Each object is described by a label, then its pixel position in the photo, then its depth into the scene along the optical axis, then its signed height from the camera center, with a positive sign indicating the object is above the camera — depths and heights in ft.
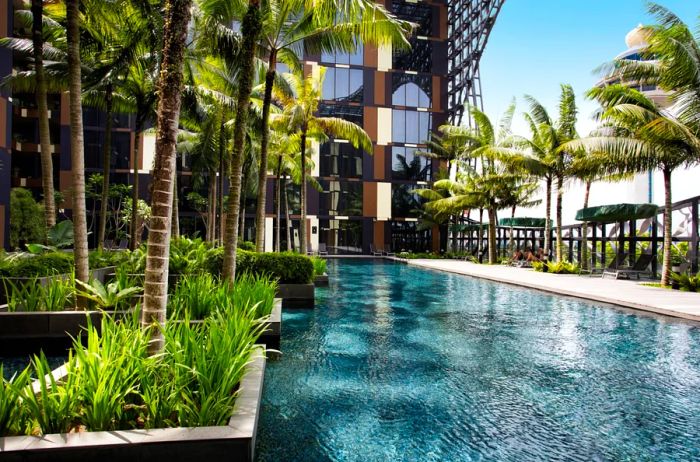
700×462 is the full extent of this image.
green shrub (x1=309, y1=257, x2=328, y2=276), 54.13 -3.80
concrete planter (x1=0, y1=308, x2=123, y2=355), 22.38 -4.60
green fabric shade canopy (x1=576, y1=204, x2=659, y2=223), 61.36 +3.00
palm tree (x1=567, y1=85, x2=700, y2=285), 45.39 +9.35
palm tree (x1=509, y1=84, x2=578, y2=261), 72.49 +12.95
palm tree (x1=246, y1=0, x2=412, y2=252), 32.17 +16.02
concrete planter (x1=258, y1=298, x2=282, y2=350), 23.45 -4.97
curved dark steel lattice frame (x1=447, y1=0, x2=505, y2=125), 122.21 +49.29
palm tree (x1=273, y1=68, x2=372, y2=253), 58.23 +14.10
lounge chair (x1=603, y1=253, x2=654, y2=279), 60.72 -4.30
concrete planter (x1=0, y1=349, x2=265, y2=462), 9.32 -4.23
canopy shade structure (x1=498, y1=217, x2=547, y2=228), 91.15 +2.30
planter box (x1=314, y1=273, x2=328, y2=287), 53.01 -5.26
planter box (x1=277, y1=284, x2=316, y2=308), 38.06 -4.88
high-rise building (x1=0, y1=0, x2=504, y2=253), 123.34 +29.54
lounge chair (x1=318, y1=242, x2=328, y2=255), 116.26 -3.91
